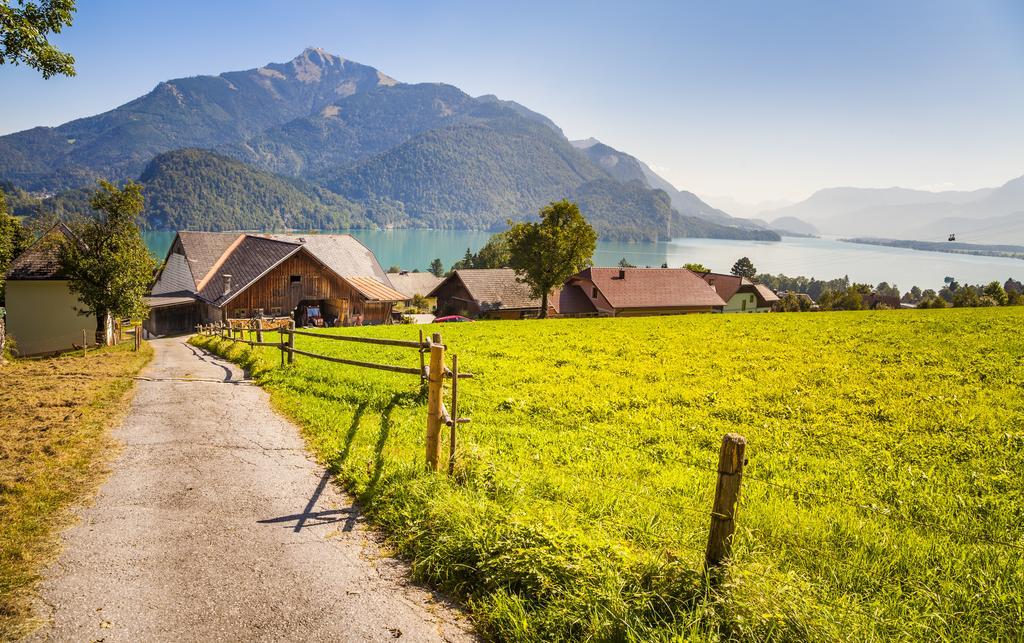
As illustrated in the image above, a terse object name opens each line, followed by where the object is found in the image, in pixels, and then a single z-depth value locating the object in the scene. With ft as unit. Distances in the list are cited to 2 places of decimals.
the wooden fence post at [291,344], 47.53
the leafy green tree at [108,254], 83.82
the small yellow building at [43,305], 96.78
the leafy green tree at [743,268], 384.31
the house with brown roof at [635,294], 176.04
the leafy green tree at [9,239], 106.32
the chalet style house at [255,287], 129.29
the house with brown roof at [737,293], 222.69
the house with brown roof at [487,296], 178.09
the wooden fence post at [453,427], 22.09
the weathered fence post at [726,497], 13.02
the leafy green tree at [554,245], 135.33
